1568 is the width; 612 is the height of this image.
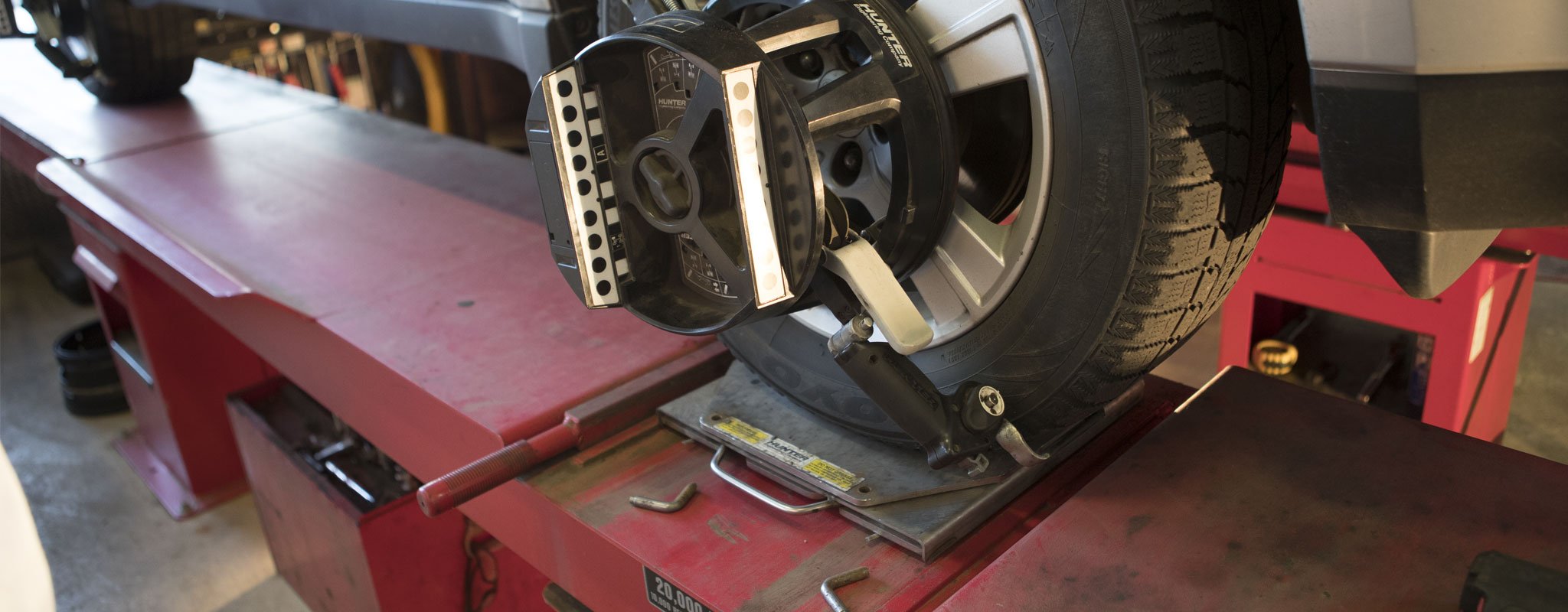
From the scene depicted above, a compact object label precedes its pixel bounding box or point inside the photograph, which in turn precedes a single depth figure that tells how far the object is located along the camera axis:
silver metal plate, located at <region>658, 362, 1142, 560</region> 1.06
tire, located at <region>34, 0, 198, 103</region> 2.89
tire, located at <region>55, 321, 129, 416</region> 3.12
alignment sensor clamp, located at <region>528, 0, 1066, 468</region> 0.95
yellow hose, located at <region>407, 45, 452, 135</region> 4.81
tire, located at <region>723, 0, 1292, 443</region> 0.91
